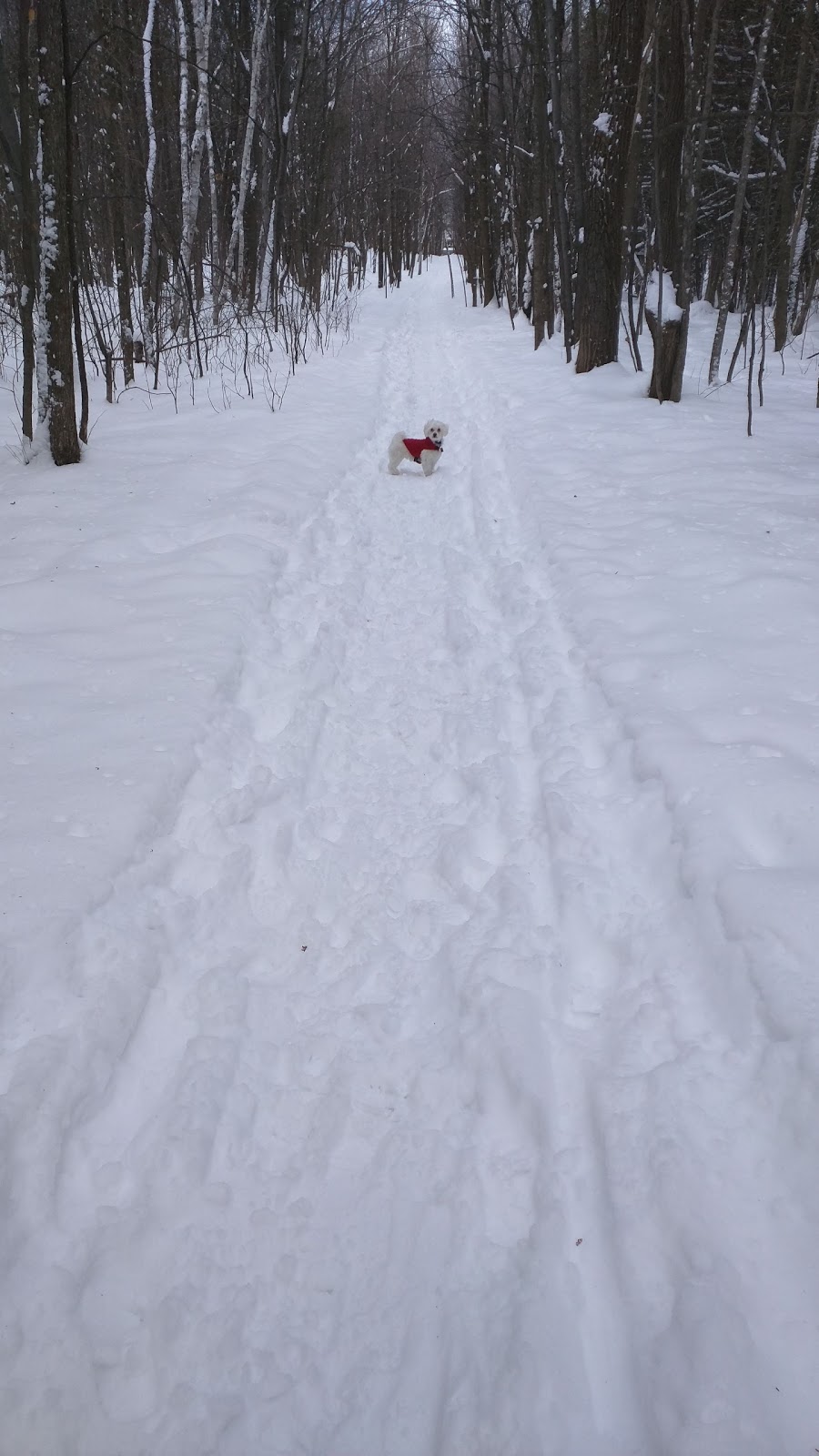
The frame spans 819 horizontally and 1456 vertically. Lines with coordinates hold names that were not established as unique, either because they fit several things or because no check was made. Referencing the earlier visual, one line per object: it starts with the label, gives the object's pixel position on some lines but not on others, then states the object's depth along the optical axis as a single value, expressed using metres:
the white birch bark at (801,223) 11.55
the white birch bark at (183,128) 9.30
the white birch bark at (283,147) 11.23
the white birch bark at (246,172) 10.77
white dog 5.96
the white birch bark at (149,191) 7.98
